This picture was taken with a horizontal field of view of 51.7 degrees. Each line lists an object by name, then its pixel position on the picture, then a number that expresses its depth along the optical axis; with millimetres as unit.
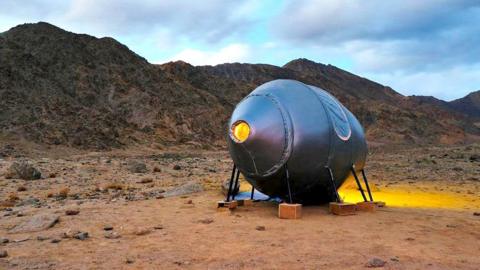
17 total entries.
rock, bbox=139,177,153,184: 21312
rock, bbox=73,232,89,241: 9211
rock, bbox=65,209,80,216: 11898
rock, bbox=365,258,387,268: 7473
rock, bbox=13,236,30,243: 9062
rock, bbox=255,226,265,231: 10180
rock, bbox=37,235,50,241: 9180
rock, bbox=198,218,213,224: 11012
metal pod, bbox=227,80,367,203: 11492
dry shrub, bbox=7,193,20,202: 15511
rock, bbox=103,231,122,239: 9422
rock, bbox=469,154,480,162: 37922
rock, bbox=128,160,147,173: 25844
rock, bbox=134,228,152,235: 9734
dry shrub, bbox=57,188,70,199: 16466
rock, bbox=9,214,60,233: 10070
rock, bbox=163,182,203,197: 16250
